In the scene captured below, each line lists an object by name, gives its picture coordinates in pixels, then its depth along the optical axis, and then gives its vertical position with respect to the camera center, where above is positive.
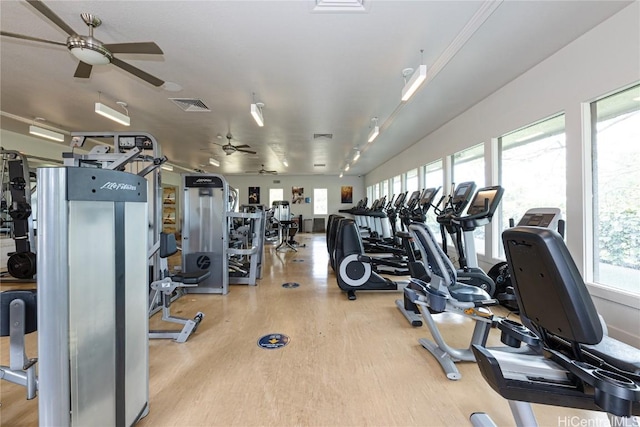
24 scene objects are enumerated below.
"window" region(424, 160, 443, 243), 6.49 +0.84
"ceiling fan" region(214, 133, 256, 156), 6.56 +1.59
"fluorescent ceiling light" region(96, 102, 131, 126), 4.20 +1.62
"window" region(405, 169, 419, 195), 7.99 +0.98
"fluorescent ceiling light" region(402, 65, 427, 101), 3.08 +1.55
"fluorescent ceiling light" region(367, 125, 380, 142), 5.61 +1.68
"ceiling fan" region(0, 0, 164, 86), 2.38 +1.51
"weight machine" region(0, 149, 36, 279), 4.46 +0.03
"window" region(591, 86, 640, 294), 2.54 +0.21
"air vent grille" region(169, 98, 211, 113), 4.68 +1.93
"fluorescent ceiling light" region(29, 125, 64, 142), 5.71 +1.76
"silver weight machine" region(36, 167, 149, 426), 1.06 -0.36
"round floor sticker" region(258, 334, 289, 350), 2.50 -1.21
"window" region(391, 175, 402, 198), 9.29 +1.00
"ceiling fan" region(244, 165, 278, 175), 11.98 +1.87
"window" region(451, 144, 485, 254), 4.84 +0.87
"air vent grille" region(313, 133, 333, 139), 6.87 +1.96
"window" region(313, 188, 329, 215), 14.77 +0.62
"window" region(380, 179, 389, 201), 10.80 +1.01
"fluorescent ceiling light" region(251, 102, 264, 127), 4.41 +1.68
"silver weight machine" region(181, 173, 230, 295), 4.15 -0.24
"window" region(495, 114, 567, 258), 3.38 +0.60
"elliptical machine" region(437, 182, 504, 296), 3.15 -0.12
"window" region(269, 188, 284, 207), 14.81 +1.01
